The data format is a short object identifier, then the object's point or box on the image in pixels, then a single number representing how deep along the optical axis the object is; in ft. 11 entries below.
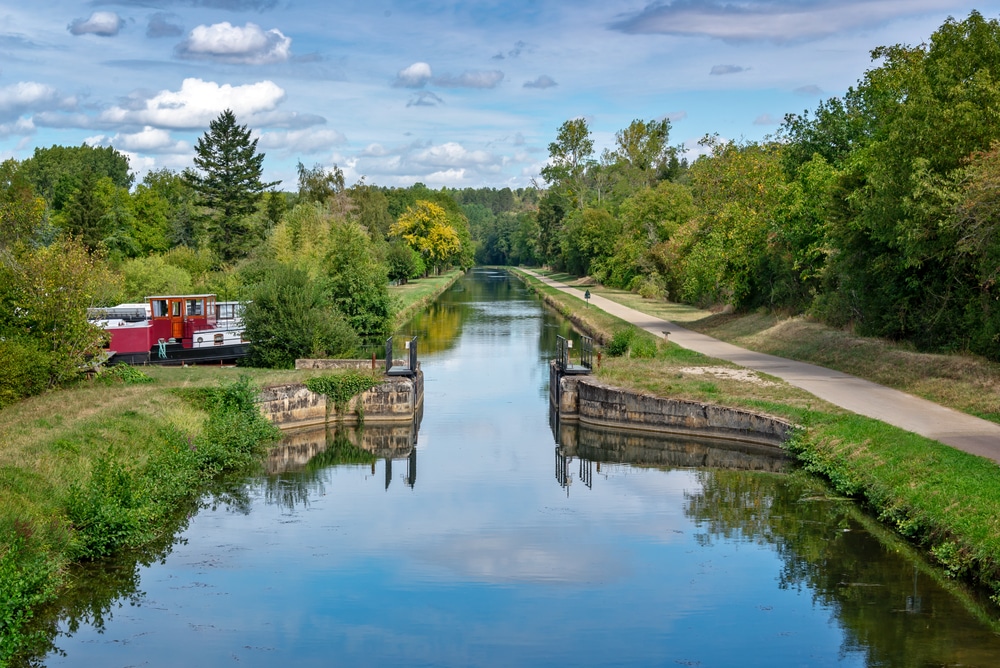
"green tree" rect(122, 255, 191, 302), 160.66
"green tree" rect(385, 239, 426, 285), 293.84
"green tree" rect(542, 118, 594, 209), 389.39
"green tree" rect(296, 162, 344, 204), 310.86
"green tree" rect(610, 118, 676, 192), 377.91
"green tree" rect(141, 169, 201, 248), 259.60
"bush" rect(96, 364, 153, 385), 89.66
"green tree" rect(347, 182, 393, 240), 324.39
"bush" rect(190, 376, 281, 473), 74.13
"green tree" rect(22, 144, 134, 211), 302.86
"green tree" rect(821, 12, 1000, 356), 87.76
